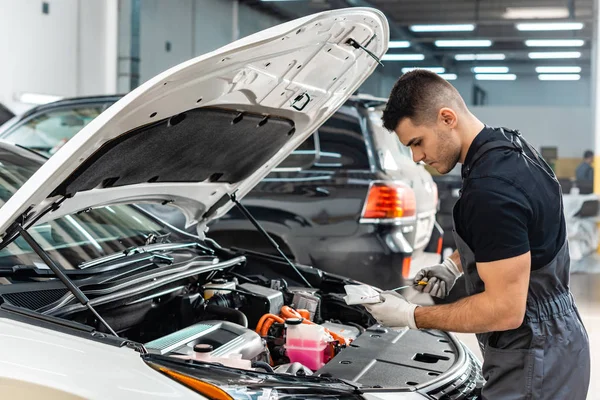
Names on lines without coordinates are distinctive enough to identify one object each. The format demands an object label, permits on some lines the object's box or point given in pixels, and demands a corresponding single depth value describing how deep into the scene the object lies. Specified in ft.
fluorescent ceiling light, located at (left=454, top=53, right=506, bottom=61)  52.54
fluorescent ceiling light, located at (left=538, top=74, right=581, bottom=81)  50.55
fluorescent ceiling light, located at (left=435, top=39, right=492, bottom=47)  51.31
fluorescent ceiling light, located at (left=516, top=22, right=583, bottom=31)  46.32
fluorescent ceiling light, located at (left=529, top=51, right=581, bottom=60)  49.56
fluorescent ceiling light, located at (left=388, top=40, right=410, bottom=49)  49.06
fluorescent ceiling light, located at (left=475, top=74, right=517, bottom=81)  52.39
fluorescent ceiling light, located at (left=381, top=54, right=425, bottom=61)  49.52
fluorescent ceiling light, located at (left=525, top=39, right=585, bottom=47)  48.42
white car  5.98
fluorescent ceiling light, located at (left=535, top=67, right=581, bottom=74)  50.28
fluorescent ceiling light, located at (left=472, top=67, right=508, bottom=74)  52.49
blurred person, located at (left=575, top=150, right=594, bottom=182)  37.83
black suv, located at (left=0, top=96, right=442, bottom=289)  15.84
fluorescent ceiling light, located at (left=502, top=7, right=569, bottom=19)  44.52
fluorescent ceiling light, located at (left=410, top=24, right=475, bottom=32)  49.11
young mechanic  6.07
